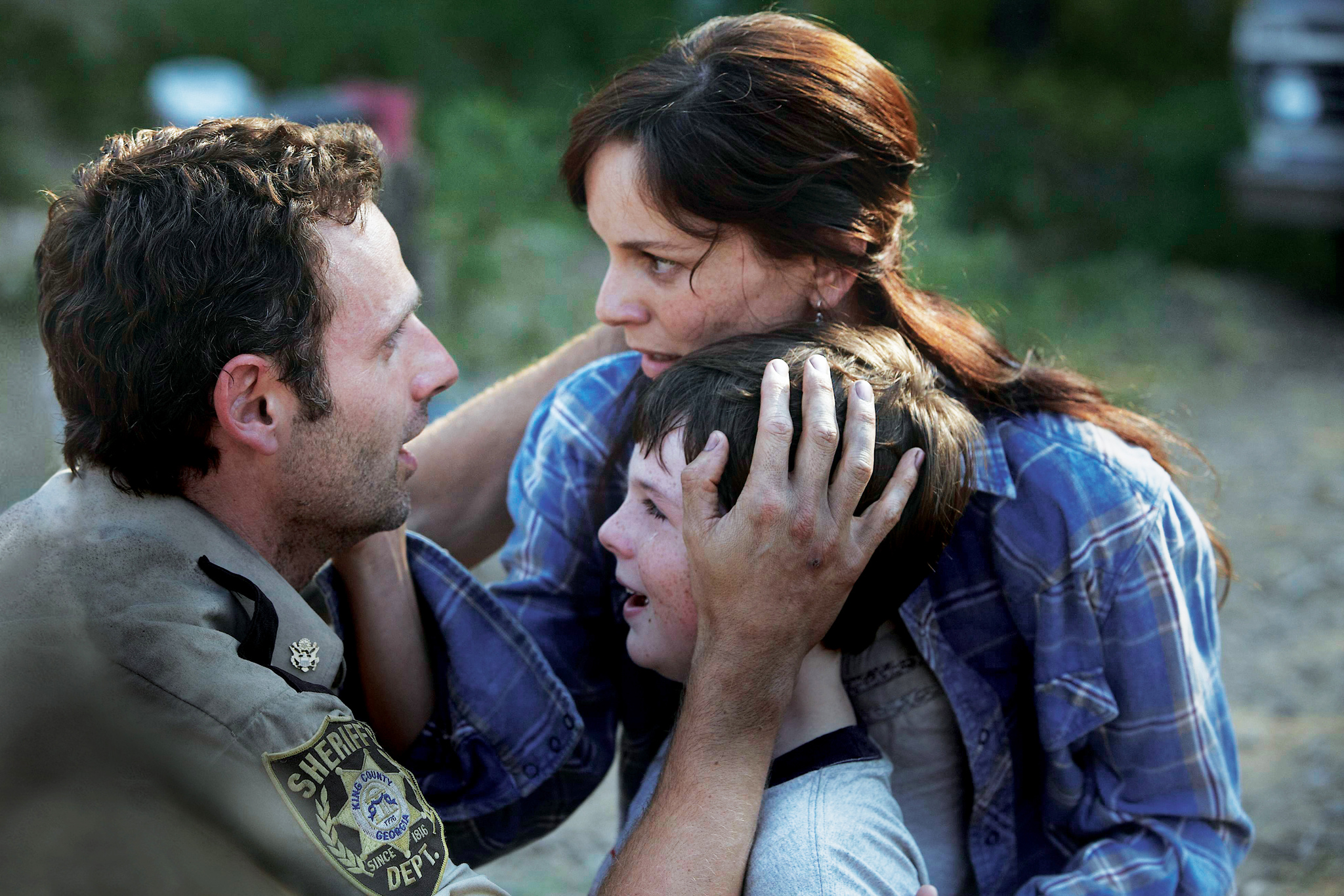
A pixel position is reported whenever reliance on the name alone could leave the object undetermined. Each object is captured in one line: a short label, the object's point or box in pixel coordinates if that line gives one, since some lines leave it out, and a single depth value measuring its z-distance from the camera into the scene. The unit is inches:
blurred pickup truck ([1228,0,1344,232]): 310.3
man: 61.9
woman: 81.0
